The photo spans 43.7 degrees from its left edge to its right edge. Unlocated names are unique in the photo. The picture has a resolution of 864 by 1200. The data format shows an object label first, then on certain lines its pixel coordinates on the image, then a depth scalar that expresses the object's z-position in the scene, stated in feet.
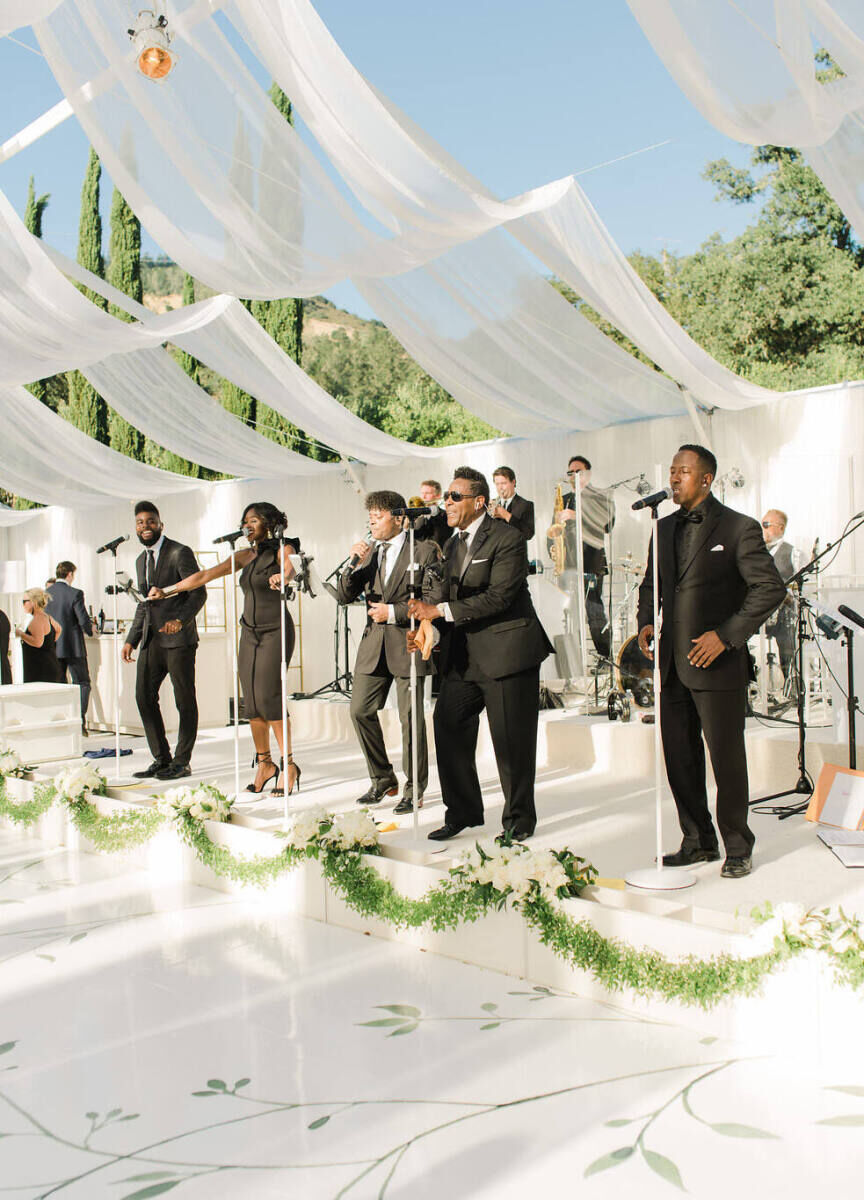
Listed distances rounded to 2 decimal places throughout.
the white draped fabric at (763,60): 11.00
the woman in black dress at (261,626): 18.99
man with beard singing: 20.84
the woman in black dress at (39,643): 28.02
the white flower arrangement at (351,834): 13.24
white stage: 9.70
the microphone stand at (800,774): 17.24
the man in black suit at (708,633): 13.07
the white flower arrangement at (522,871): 11.23
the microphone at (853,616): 15.53
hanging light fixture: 13.89
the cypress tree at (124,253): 62.59
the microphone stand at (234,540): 17.78
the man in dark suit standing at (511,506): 23.21
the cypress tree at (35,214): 66.13
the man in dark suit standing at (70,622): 30.12
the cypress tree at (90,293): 59.82
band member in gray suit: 17.56
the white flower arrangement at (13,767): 20.59
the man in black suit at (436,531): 20.72
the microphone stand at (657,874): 12.64
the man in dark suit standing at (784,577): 24.06
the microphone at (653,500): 12.18
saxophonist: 26.43
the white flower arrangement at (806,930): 9.09
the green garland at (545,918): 9.44
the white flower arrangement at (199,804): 15.62
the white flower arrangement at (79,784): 18.12
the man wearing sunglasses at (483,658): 15.19
